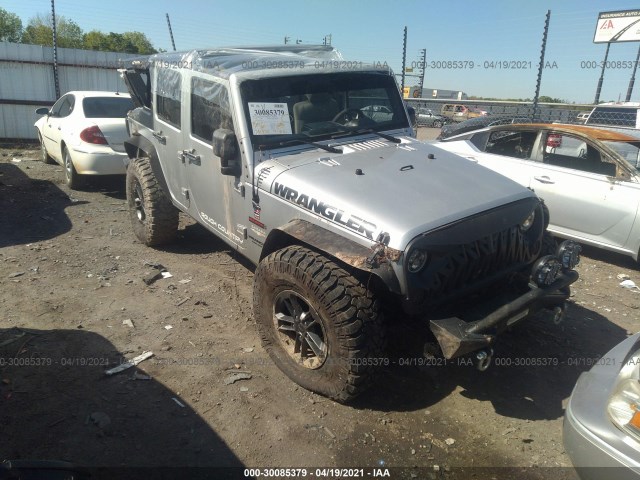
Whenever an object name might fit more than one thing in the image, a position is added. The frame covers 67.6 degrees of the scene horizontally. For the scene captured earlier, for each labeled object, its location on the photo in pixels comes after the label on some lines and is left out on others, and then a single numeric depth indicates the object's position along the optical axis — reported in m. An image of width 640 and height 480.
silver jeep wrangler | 2.91
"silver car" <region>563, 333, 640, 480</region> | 2.05
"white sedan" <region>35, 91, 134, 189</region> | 7.56
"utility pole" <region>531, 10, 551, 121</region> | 9.70
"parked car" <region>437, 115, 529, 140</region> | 10.12
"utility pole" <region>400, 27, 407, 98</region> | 11.48
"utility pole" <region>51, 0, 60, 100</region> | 12.33
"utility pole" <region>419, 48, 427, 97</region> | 13.25
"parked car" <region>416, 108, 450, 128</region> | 25.44
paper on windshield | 3.81
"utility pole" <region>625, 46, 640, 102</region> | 14.76
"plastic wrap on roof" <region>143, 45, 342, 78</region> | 4.11
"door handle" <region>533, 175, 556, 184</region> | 5.98
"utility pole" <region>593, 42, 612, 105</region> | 13.67
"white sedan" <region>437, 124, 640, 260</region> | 5.40
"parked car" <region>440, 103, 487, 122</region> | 24.05
